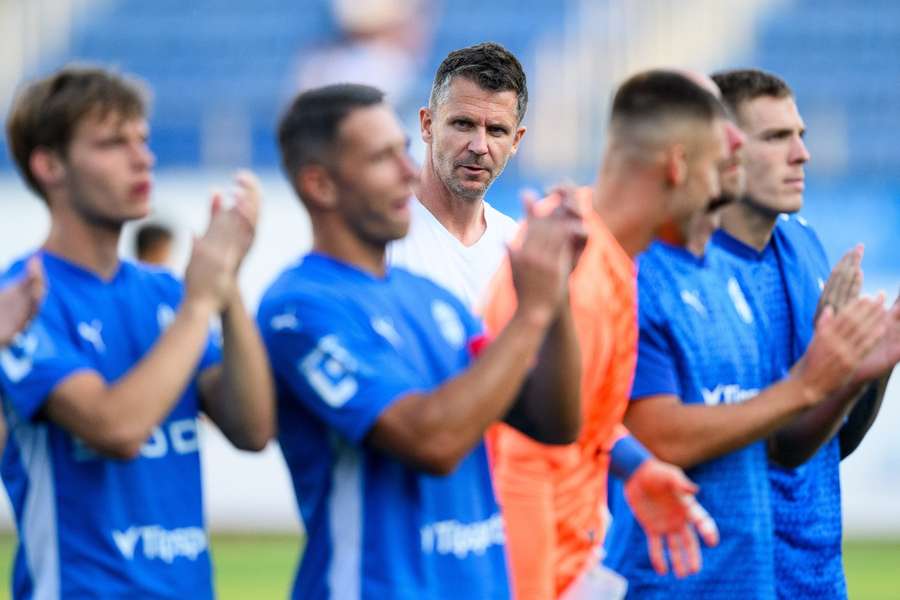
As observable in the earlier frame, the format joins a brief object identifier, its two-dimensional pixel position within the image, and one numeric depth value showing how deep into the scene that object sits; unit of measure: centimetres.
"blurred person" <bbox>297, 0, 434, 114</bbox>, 3562
